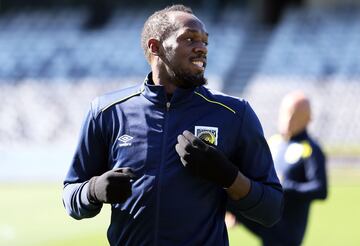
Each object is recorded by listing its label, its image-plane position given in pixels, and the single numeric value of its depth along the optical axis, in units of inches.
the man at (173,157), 320.8
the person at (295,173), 571.2
